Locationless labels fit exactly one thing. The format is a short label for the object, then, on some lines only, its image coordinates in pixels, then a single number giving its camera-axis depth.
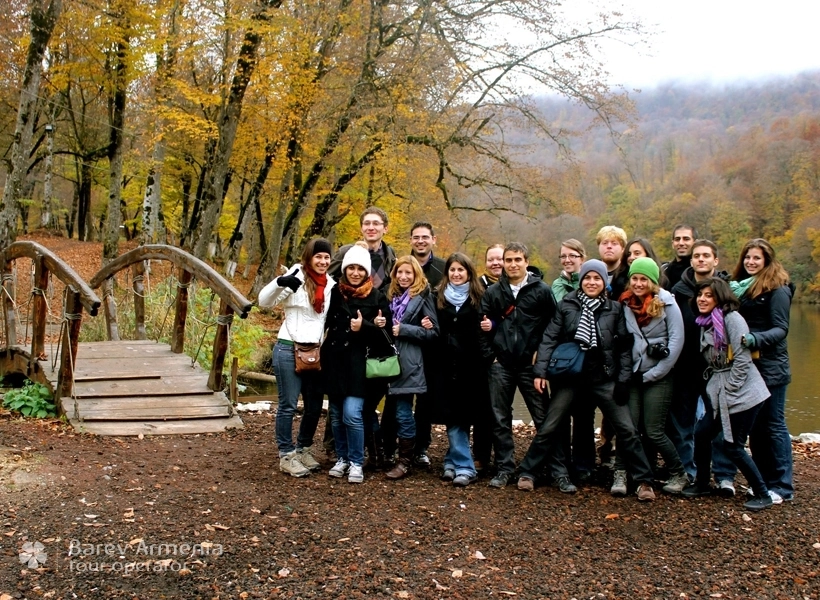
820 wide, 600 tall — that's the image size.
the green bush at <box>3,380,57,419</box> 6.55
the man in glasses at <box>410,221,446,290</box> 5.36
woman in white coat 4.90
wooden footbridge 6.32
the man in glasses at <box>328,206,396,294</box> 5.22
